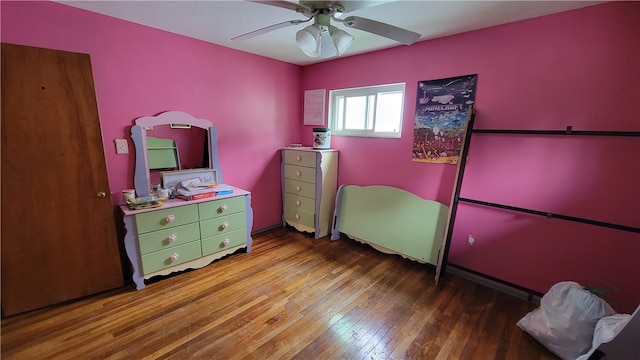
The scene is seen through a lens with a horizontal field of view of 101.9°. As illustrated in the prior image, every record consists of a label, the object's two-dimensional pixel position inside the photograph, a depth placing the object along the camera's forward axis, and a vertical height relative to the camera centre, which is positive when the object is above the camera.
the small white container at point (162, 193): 2.26 -0.60
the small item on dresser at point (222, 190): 2.47 -0.62
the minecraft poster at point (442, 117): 2.17 +0.13
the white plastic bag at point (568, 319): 1.44 -1.03
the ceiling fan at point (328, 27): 1.30 +0.56
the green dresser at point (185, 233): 2.03 -0.94
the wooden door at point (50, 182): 1.61 -0.42
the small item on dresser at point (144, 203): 2.03 -0.63
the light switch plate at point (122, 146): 2.12 -0.20
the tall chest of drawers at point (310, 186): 2.95 -0.68
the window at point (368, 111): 2.69 +0.21
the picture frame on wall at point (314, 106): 3.21 +0.27
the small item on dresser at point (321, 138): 3.00 -0.11
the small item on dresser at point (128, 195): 2.08 -0.58
